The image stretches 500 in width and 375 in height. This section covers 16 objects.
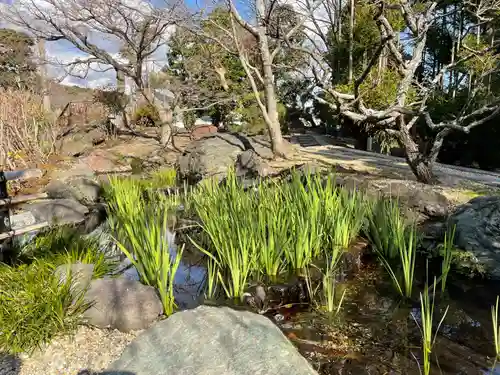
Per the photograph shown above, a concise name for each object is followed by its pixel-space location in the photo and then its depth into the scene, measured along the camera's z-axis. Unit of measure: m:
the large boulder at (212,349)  1.54
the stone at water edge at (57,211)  4.77
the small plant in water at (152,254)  2.29
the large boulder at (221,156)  7.62
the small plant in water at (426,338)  1.77
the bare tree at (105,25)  8.31
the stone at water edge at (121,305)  2.19
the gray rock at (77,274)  2.21
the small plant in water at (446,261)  2.55
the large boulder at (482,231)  3.26
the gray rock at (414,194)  4.63
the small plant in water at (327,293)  2.54
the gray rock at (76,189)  5.88
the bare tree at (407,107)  5.01
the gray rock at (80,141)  9.88
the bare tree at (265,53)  7.95
